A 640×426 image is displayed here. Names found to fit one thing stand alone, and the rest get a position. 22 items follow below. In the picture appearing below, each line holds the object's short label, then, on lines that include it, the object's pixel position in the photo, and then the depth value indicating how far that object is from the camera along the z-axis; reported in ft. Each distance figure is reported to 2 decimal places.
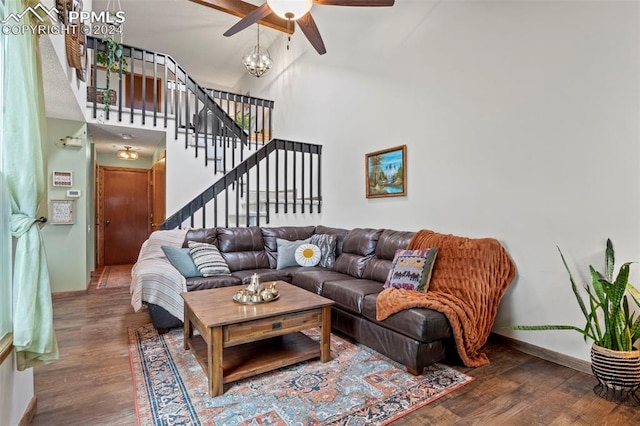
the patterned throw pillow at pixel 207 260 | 11.20
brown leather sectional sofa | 7.50
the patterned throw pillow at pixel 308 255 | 13.20
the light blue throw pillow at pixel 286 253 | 13.12
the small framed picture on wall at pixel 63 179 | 13.85
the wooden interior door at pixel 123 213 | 22.22
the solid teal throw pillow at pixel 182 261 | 10.96
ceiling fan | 9.36
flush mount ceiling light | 20.20
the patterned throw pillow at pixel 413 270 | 8.96
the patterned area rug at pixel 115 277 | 16.21
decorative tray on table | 7.86
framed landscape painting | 12.62
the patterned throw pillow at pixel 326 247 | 13.14
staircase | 14.38
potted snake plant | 6.41
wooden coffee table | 6.67
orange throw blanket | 7.79
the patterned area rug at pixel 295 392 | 5.92
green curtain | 4.96
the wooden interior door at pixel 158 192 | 17.42
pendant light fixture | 18.25
